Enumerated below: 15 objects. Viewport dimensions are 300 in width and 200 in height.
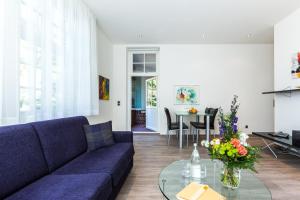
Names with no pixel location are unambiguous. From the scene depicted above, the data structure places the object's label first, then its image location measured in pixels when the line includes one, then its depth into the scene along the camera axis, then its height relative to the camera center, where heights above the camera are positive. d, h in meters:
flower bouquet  1.42 -0.40
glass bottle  1.75 -0.66
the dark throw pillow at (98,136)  2.59 -0.52
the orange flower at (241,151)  1.40 -0.39
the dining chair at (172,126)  4.64 -0.66
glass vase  1.52 -0.64
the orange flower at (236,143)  1.42 -0.33
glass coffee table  1.44 -0.74
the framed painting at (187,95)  5.89 +0.16
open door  6.29 -0.17
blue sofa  1.33 -0.66
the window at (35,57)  1.87 +0.47
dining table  4.37 -0.55
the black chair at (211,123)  4.75 -0.61
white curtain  1.64 +0.47
